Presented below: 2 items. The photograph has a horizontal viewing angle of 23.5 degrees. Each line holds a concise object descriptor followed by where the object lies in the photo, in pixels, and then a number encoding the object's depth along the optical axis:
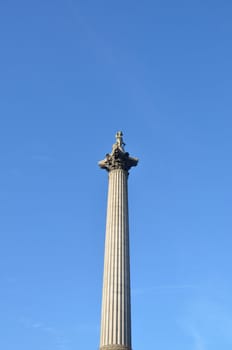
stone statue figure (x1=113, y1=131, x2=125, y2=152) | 48.97
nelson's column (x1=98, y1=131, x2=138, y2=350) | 39.03
